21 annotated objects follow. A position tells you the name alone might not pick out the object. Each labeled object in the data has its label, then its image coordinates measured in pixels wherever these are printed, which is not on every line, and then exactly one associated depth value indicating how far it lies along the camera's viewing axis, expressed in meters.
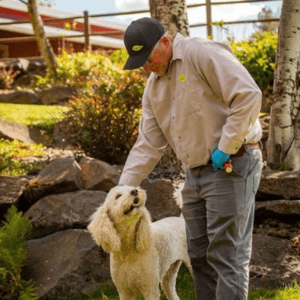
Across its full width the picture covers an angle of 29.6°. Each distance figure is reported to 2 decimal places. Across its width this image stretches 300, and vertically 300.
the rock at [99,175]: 6.89
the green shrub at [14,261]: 5.10
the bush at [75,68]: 14.78
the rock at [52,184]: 6.68
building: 20.47
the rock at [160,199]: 6.33
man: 3.28
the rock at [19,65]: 18.12
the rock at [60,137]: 9.75
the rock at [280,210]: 6.25
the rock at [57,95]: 14.52
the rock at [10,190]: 6.49
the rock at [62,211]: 6.21
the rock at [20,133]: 10.12
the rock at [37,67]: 18.41
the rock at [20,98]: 14.72
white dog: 4.06
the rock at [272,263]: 5.29
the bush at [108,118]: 8.53
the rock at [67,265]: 5.31
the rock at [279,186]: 6.45
